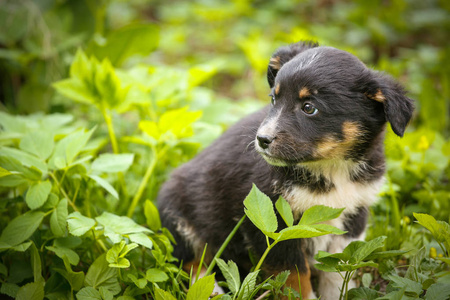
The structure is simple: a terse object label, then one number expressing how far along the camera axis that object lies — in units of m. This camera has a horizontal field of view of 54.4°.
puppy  2.60
